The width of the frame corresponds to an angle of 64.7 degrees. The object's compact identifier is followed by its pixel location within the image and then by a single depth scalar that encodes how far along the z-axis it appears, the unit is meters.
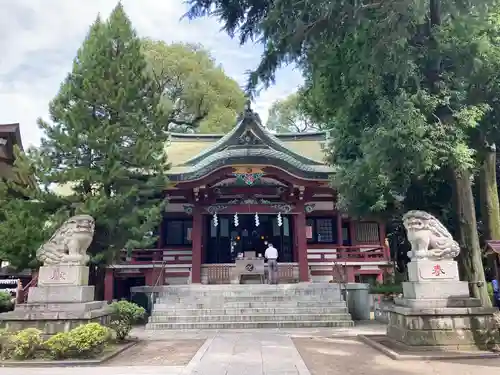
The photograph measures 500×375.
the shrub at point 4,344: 7.15
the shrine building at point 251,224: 16.05
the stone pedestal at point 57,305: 7.98
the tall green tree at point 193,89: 31.03
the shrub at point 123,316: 9.15
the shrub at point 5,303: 13.31
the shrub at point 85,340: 7.06
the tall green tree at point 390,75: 7.39
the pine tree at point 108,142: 11.52
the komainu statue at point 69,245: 8.57
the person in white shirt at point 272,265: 15.06
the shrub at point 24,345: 7.02
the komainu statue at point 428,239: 8.11
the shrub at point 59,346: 7.04
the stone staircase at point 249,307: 12.09
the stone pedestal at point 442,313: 7.61
